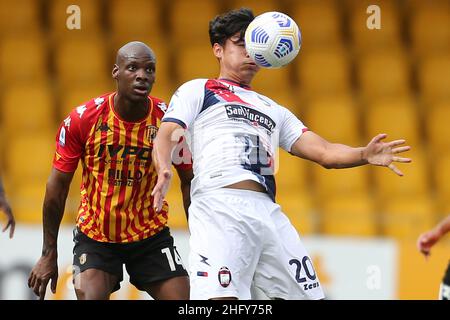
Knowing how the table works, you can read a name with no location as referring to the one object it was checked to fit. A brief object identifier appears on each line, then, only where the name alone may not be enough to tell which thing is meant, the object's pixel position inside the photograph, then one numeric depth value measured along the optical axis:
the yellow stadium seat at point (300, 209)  9.59
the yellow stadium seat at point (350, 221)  9.66
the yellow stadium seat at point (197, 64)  12.05
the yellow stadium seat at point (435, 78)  12.37
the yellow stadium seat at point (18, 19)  12.27
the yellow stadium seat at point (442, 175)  11.34
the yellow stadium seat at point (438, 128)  11.99
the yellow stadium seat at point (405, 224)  9.40
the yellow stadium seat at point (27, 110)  11.58
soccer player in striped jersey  6.09
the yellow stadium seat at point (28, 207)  9.49
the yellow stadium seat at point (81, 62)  11.87
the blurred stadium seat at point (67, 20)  12.14
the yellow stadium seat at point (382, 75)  12.34
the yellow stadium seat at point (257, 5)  12.31
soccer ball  5.70
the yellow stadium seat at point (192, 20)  12.38
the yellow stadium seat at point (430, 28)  12.69
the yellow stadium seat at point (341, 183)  11.23
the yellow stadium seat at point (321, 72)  12.27
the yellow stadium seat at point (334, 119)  11.83
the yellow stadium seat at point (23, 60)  12.05
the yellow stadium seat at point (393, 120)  11.90
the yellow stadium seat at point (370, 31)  12.55
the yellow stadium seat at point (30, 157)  11.01
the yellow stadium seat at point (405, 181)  11.25
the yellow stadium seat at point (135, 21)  12.23
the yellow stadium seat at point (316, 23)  12.48
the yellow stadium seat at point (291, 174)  11.09
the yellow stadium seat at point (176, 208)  9.82
